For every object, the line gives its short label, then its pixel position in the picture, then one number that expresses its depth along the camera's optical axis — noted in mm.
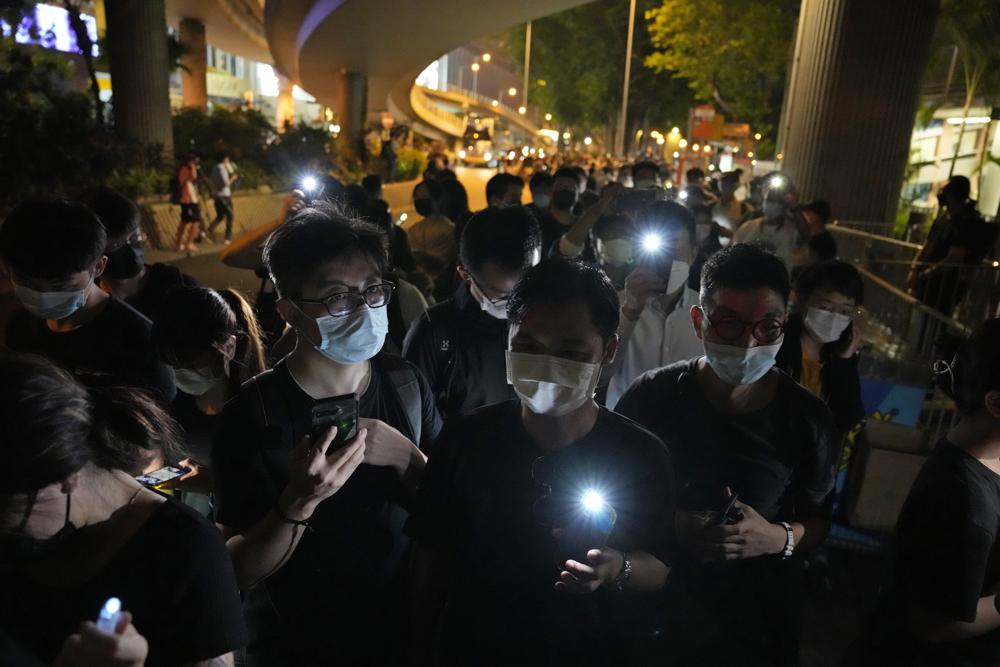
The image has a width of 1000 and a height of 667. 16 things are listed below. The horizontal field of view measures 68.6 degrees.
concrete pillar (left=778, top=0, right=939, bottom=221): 11250
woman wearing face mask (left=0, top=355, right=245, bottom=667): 1355
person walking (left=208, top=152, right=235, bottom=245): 14722
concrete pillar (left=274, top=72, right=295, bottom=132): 63375
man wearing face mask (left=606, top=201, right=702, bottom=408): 3570
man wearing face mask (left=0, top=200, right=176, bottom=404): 2844
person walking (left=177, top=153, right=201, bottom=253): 13451
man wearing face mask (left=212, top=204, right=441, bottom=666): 1975
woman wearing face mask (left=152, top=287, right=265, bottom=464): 2666
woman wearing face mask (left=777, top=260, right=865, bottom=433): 3316
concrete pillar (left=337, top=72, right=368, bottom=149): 29391
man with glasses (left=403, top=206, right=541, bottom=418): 3035
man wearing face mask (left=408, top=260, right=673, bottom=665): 1865
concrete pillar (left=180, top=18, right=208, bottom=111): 29500
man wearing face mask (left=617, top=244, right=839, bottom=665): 2408
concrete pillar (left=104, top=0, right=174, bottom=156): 16703
